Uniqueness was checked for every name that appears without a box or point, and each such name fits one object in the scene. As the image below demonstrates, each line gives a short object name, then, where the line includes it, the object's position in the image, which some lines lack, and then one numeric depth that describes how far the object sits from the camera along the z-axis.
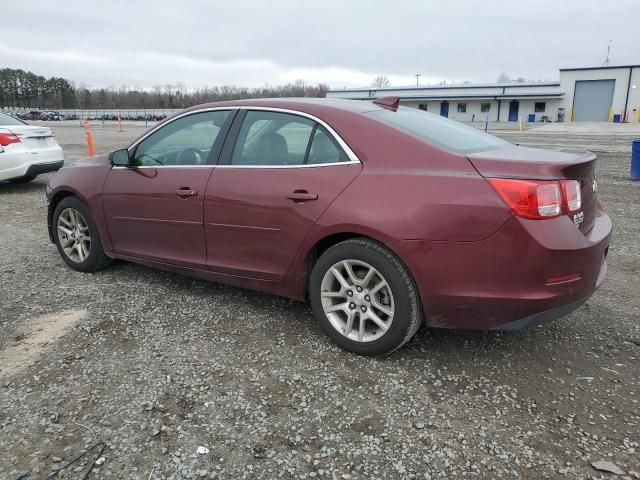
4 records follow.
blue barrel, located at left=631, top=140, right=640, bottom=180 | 10.65
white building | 46.41
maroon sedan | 2.82
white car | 8.90
